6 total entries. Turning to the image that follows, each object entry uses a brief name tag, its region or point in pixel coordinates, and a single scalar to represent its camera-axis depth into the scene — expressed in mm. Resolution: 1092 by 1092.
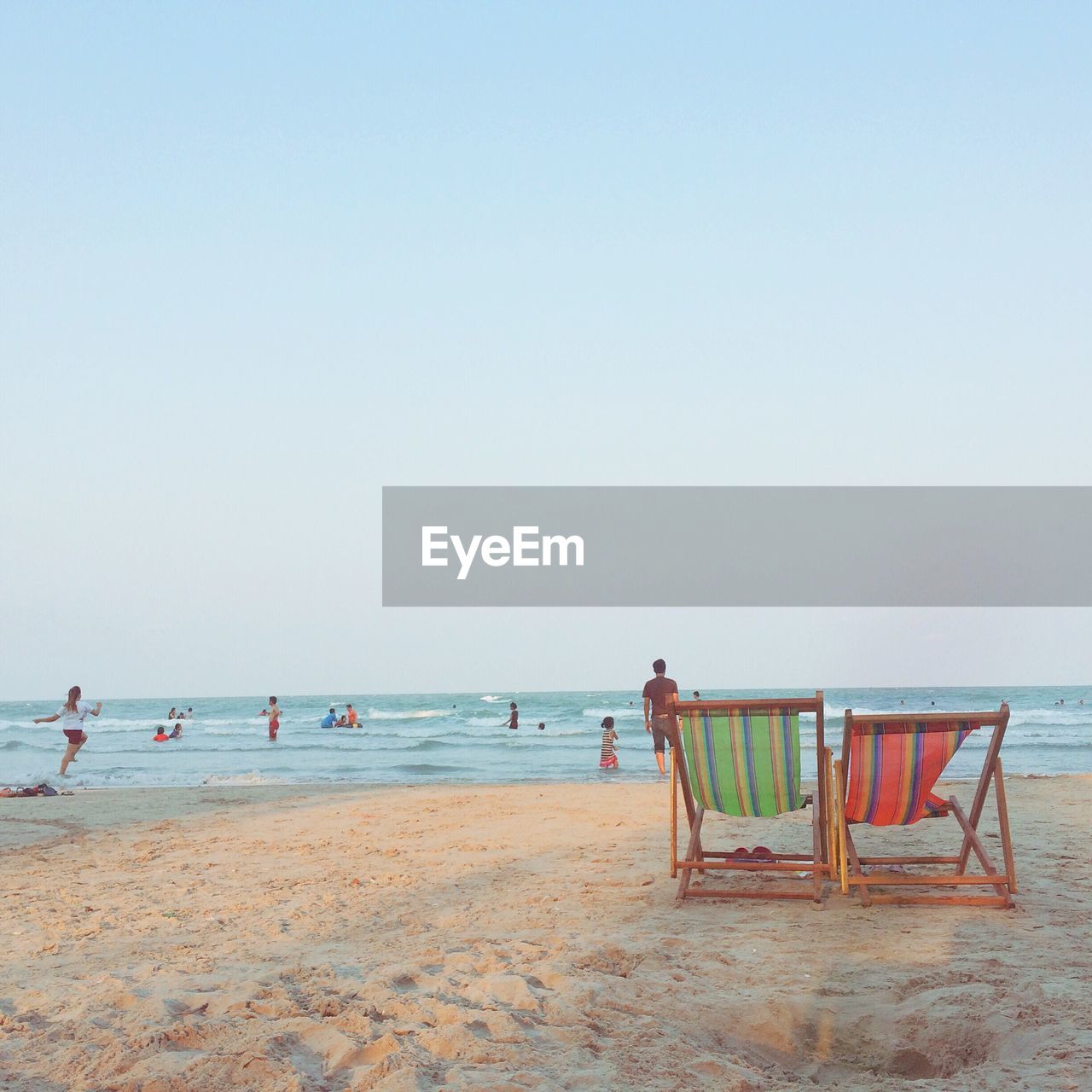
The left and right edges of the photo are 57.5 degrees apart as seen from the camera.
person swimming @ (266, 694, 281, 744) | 28167
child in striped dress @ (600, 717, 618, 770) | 15898
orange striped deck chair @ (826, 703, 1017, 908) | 4754
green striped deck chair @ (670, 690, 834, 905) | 5039
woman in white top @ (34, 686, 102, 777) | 13094
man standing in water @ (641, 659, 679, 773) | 11453
